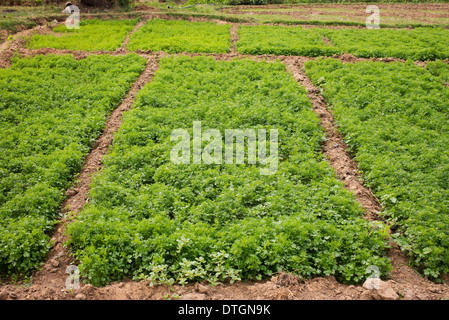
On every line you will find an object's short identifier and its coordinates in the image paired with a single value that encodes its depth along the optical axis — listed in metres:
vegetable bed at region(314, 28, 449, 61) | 16.98
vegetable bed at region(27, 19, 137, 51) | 18.62
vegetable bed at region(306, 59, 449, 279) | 7.54
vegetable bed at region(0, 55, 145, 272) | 7.56
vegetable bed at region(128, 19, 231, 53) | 18.28
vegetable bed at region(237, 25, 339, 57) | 17.59
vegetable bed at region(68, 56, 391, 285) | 6.88
